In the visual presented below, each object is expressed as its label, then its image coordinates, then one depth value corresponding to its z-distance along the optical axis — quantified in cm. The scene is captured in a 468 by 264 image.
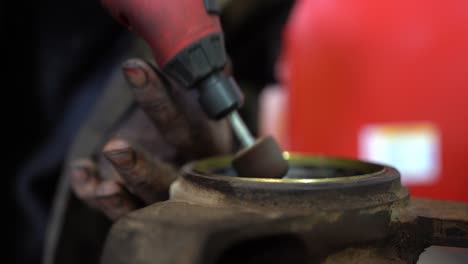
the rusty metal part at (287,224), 40
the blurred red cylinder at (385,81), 61
